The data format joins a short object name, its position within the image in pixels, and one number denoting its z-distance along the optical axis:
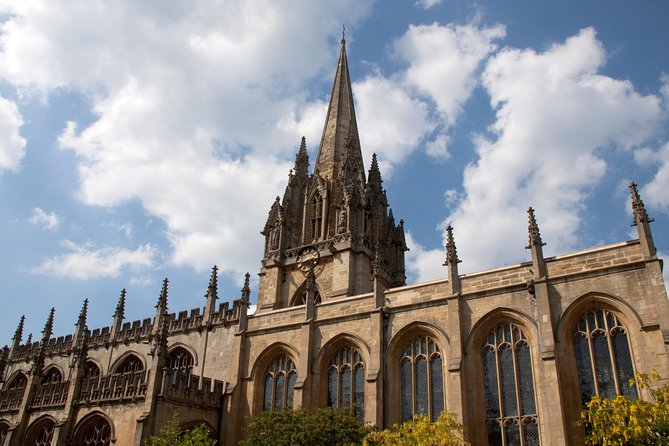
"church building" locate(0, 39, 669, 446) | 20.97
